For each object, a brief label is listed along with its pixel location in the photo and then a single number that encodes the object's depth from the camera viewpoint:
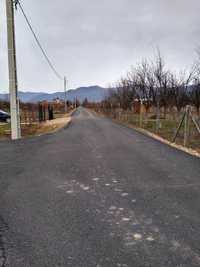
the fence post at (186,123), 10.82
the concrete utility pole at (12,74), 13.48
